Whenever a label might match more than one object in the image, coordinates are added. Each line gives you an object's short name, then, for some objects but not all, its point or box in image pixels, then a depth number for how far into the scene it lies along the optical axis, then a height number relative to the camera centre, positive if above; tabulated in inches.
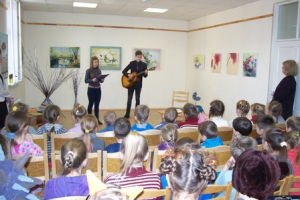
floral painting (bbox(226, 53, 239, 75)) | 283.1 +13.4
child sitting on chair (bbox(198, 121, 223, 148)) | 120.9 -23.2
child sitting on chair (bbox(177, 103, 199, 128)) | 159.5 -20.9
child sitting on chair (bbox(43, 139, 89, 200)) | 73.0 -26.2
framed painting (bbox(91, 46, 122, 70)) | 354.9 +21.0
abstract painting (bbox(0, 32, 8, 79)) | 207.4 +11.8
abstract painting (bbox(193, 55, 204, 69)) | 348.5 +17.8
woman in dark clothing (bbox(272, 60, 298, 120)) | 204.7 -7.0
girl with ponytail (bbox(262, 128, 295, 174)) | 93.2 -21.9
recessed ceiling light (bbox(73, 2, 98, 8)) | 289.1 +67.2
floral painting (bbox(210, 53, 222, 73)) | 313.2 +15.0
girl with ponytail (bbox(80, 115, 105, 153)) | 111.5 -24.1
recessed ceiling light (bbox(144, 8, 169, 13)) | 311.7 +68.4
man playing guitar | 304.1 +1.7
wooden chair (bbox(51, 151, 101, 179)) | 97.1 -30.2
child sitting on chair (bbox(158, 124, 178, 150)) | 114.4 -23.1
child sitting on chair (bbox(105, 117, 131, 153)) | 120.6 -22.0
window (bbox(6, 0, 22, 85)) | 247.4 +26.1
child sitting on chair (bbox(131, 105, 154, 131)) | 150.9 -21.3
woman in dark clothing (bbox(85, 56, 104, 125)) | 272.5 -9.7
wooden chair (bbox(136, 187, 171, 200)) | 66.4 -26.5
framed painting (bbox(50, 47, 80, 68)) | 343.0 +17.8
